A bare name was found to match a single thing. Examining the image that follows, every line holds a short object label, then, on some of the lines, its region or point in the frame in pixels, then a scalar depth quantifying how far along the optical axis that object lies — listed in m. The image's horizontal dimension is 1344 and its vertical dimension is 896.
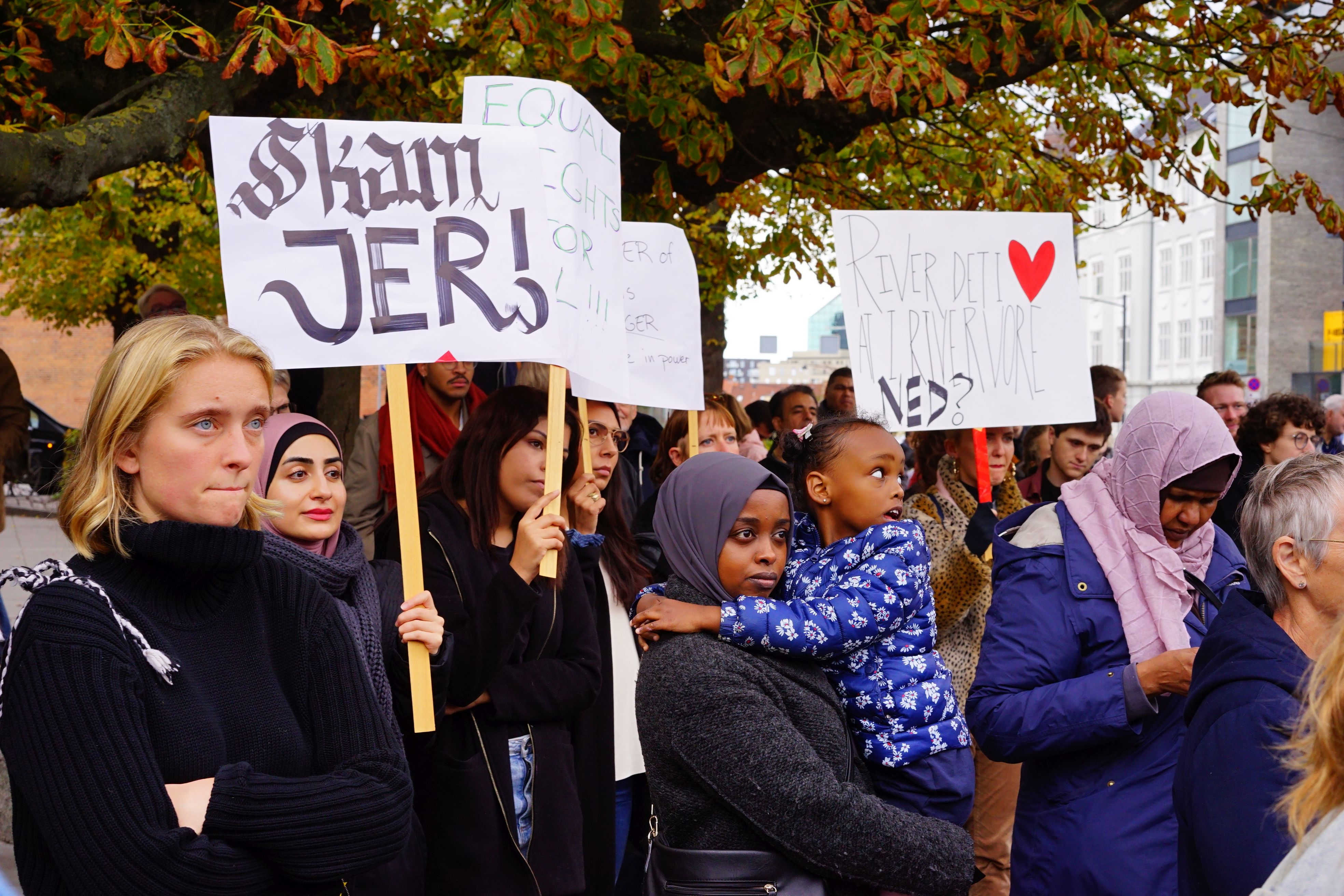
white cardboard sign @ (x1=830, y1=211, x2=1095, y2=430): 4.47
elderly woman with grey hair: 2.12
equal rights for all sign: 3.55
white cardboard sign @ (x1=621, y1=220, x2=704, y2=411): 5.02
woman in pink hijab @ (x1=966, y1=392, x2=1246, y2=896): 2.88
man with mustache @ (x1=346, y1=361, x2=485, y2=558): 4.83
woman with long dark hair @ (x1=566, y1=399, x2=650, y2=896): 3.83
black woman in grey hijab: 2.45
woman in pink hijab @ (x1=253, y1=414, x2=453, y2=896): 2.94
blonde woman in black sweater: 1.89
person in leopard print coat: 4.71
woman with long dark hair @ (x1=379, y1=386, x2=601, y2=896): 3.35
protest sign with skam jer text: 3.14
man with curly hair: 6.44
